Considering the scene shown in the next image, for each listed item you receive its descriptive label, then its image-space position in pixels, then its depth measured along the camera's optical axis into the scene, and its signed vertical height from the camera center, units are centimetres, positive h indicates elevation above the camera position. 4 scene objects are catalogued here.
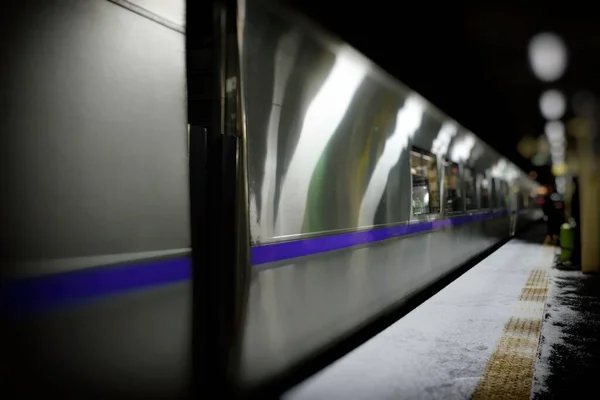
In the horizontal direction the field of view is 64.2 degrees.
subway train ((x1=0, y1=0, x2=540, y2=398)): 205 +6
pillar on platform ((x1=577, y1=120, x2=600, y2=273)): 848 -5
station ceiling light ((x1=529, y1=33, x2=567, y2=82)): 888 +282
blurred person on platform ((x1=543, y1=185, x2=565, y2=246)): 1525 -61
